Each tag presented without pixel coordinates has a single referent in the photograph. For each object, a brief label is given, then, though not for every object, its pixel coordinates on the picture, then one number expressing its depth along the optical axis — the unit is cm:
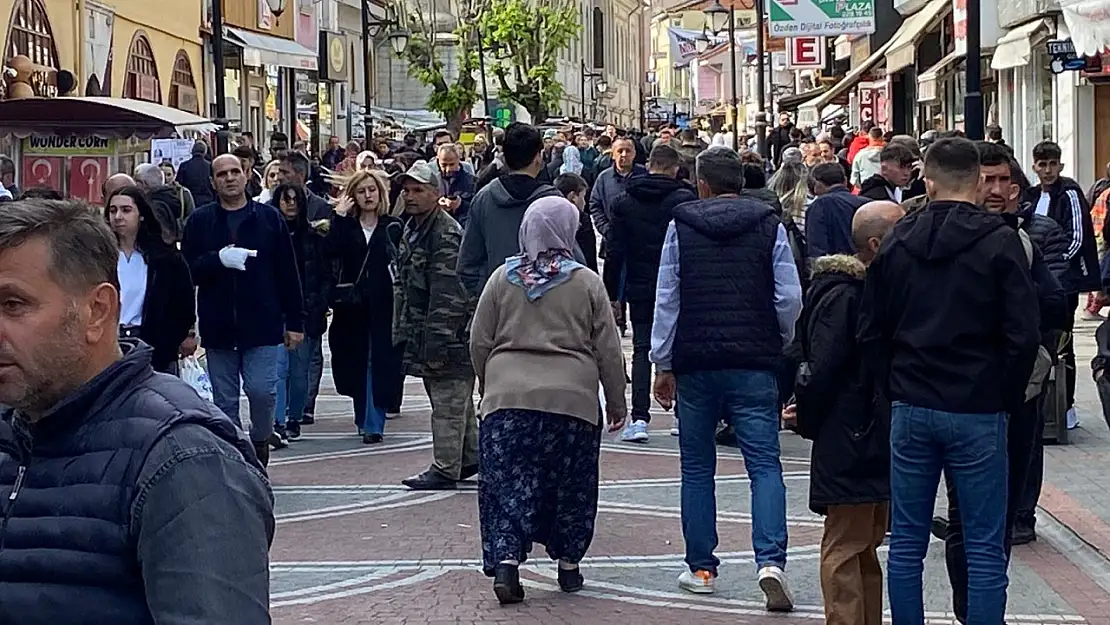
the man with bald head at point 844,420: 637
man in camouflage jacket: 1021
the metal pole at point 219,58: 2597
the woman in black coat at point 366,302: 1189
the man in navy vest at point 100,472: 266
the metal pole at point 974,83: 1175
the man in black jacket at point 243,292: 1041
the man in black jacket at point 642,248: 1181
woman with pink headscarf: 764
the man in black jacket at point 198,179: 1922
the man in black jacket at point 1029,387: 636
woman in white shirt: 905
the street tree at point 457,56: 5691
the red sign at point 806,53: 3928
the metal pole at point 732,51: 3716
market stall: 1755
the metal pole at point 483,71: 5448
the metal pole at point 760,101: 3297
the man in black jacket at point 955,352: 592
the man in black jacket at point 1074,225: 1117
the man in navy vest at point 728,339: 747
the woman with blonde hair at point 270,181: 1313
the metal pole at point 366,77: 4294
